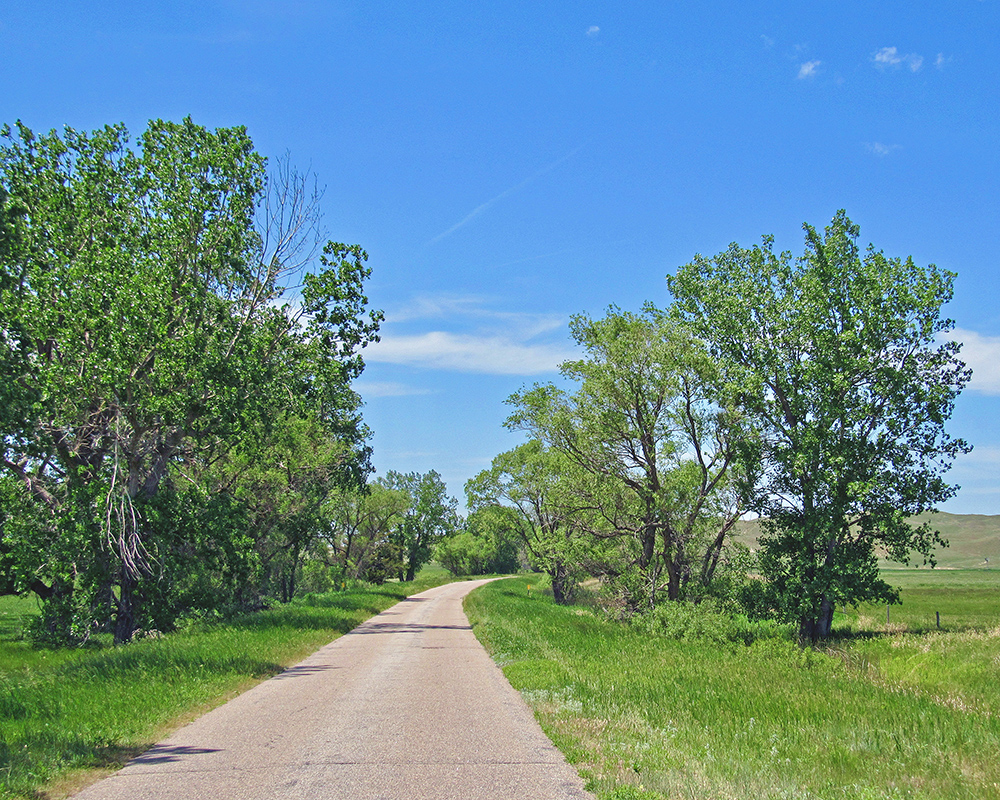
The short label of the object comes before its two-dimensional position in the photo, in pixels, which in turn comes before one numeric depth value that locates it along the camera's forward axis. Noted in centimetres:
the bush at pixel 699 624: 2533
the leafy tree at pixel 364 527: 6650
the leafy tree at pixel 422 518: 8575
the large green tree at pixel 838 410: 2506
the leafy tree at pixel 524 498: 4594
